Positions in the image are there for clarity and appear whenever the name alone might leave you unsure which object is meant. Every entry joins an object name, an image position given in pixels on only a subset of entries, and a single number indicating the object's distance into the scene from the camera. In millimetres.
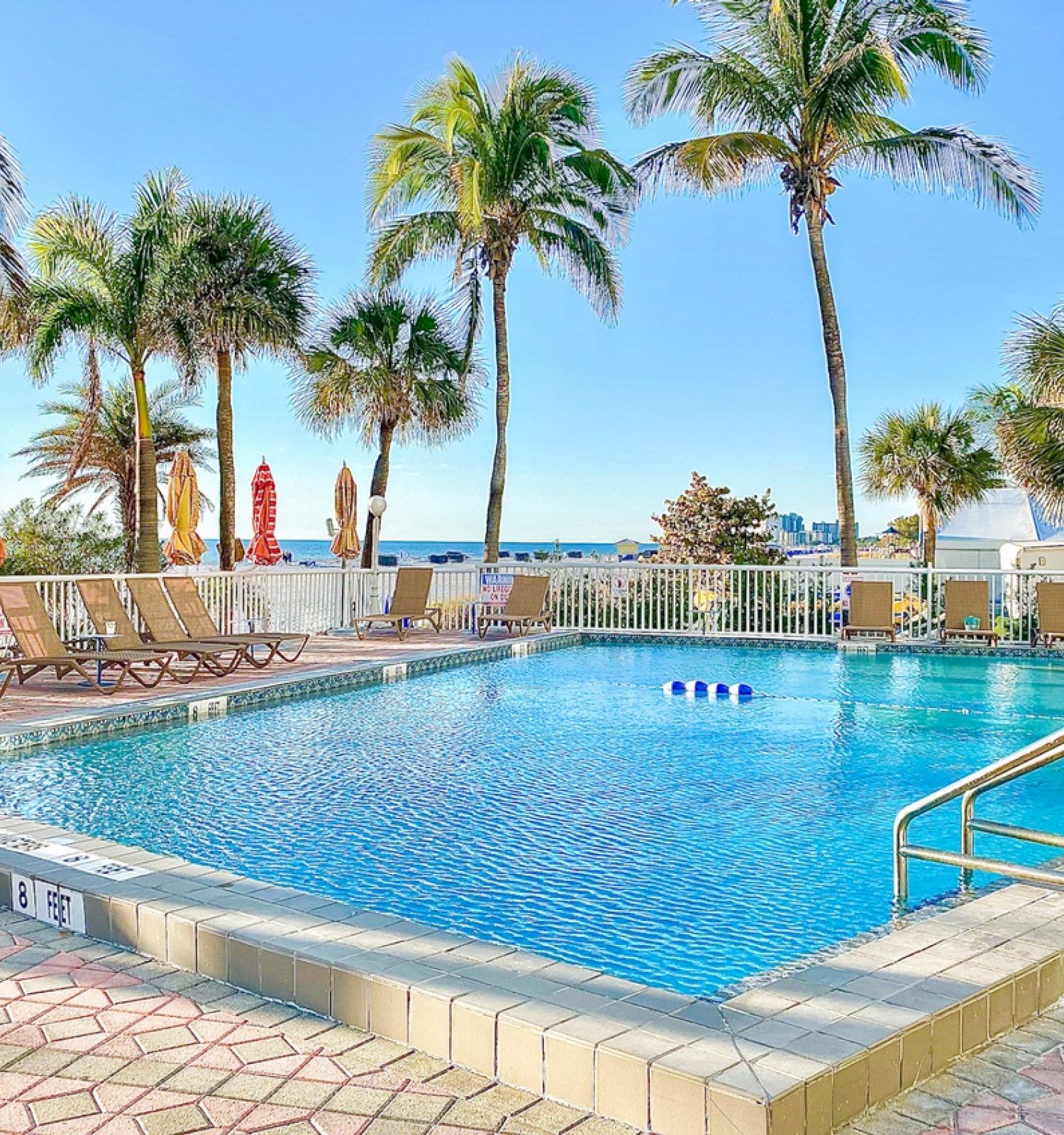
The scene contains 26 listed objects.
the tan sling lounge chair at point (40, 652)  9109
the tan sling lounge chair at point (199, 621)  10961
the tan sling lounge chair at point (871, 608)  14258
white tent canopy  31484
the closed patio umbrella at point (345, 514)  16469
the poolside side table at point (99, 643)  9414
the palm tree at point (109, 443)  26141
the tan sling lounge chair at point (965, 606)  13906
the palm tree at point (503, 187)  18078
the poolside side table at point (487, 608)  15445
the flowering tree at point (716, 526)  24672
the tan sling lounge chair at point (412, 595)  14922
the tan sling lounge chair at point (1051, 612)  13492
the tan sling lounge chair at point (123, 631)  10055
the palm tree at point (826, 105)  16016
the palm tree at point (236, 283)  17891
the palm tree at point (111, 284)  17656
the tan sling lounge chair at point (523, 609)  14680
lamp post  15945
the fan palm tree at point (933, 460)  28703
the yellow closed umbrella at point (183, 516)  13352
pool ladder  3455
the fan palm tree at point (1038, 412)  15766
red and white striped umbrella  14695
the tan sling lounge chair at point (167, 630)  10250
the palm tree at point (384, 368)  19734
